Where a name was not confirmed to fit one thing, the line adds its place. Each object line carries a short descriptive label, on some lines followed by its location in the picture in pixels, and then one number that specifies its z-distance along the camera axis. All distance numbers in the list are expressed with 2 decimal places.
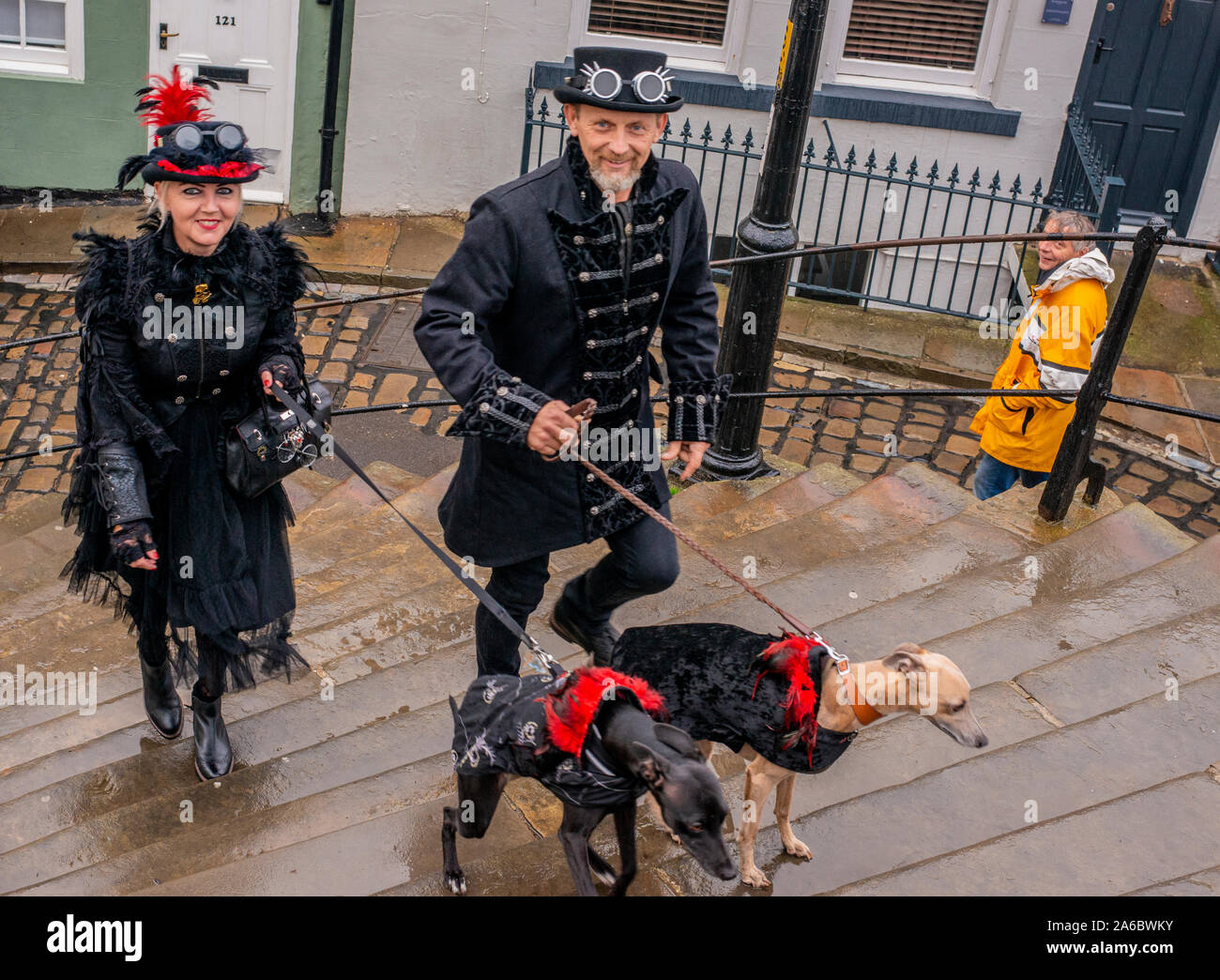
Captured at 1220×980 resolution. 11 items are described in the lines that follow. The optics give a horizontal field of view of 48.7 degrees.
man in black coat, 3.58
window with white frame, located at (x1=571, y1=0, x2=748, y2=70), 9.85
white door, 9.70
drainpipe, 9.64
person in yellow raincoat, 5.95
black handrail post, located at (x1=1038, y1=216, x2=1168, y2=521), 4.91
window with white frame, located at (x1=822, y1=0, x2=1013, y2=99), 9.80
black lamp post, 5.54
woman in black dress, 3.72
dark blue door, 9.80
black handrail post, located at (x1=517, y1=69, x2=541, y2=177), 9.48
